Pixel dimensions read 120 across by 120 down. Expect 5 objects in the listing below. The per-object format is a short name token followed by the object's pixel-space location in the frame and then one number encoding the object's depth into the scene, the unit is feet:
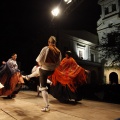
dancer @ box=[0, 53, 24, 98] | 20.90
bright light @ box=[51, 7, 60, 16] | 30.98
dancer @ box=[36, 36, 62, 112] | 13.48
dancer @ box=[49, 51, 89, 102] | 17.69
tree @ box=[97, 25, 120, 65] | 64.13
